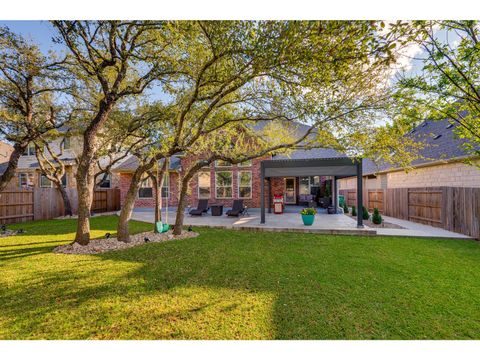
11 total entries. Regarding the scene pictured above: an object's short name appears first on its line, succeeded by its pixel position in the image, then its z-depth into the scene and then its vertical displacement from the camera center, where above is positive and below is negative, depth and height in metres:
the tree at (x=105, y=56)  5.52 +3.77
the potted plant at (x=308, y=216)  9.18 -1.12
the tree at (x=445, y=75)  3.89 +2.29
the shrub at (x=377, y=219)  9.93 -1.35
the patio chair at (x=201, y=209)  13.86 -1.26
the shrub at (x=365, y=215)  11.24 -1.33
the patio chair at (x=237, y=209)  12.84 -1.17
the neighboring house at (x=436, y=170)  8.91 +0.94
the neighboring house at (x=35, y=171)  19.02 +1.67
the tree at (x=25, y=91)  7.16 +4.13
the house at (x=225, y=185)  16.12 +0.35
